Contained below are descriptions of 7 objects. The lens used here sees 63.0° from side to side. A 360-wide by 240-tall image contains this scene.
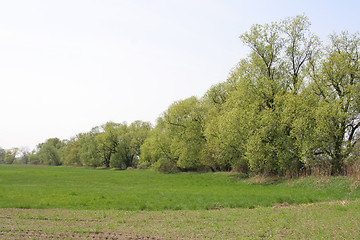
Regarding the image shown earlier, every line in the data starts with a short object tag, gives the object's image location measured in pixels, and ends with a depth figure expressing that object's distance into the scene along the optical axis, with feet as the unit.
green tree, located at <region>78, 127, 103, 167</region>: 380.58
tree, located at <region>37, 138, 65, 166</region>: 534.37
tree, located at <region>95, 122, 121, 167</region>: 362.94
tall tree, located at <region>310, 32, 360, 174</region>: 97.19
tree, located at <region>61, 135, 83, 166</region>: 472.03
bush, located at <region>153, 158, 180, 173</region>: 219.41
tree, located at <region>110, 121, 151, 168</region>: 346.54
